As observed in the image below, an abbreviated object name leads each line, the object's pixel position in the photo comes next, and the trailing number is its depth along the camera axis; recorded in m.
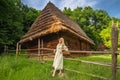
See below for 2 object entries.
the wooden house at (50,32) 5.85
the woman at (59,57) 3.42
